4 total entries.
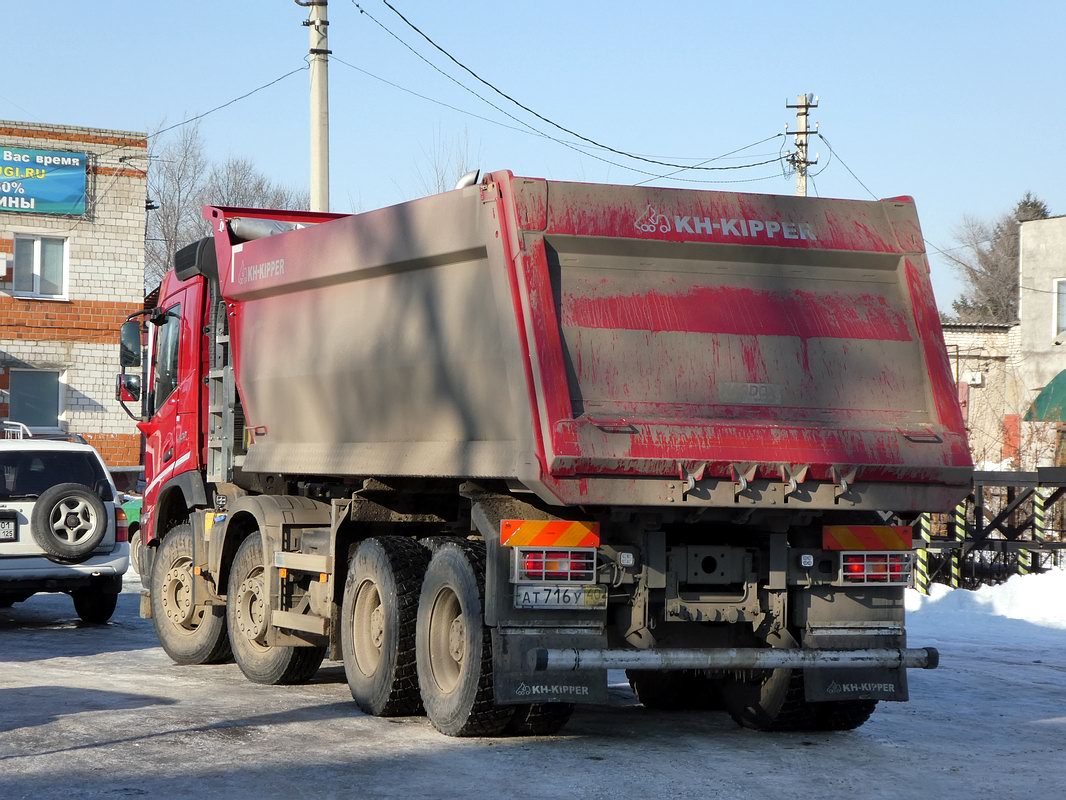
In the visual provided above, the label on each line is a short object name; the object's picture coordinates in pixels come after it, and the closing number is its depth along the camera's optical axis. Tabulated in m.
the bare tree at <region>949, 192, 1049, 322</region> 76.50
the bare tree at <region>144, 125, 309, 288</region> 57.84
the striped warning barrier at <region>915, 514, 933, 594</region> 22.07
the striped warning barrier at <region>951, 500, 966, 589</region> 23.34
